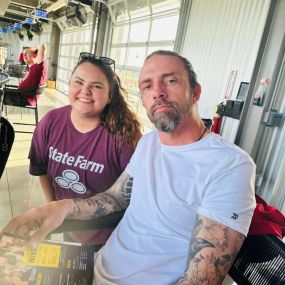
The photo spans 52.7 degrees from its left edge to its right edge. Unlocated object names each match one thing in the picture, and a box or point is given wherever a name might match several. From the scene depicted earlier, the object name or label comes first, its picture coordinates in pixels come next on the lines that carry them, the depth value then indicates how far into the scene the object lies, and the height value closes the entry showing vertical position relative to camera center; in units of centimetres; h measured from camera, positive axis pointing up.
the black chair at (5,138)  142 -45
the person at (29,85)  405 -52
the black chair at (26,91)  400 -61
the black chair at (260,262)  81 -50
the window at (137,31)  535 +74
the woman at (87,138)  151 -42
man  92 -45
